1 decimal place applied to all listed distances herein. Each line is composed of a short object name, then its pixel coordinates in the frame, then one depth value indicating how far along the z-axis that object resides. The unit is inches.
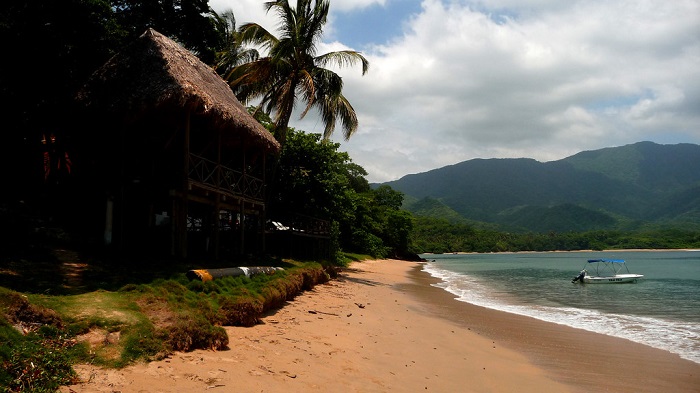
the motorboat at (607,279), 967.6
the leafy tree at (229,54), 831.1
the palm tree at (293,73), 715.4
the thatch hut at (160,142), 443.2
